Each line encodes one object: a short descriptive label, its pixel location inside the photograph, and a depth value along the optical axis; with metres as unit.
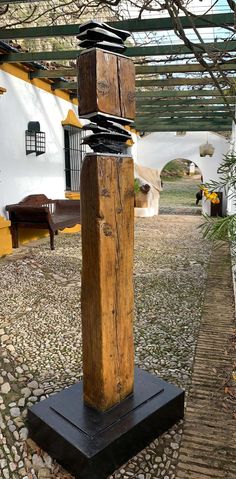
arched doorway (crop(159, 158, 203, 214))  12.16
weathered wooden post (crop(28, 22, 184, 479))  1.35
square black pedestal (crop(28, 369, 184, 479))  1.37
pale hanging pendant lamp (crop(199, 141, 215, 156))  9.88
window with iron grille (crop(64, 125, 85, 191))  7.36
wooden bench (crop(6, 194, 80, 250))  4.92
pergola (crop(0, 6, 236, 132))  3.51
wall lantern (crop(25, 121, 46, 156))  5.53
